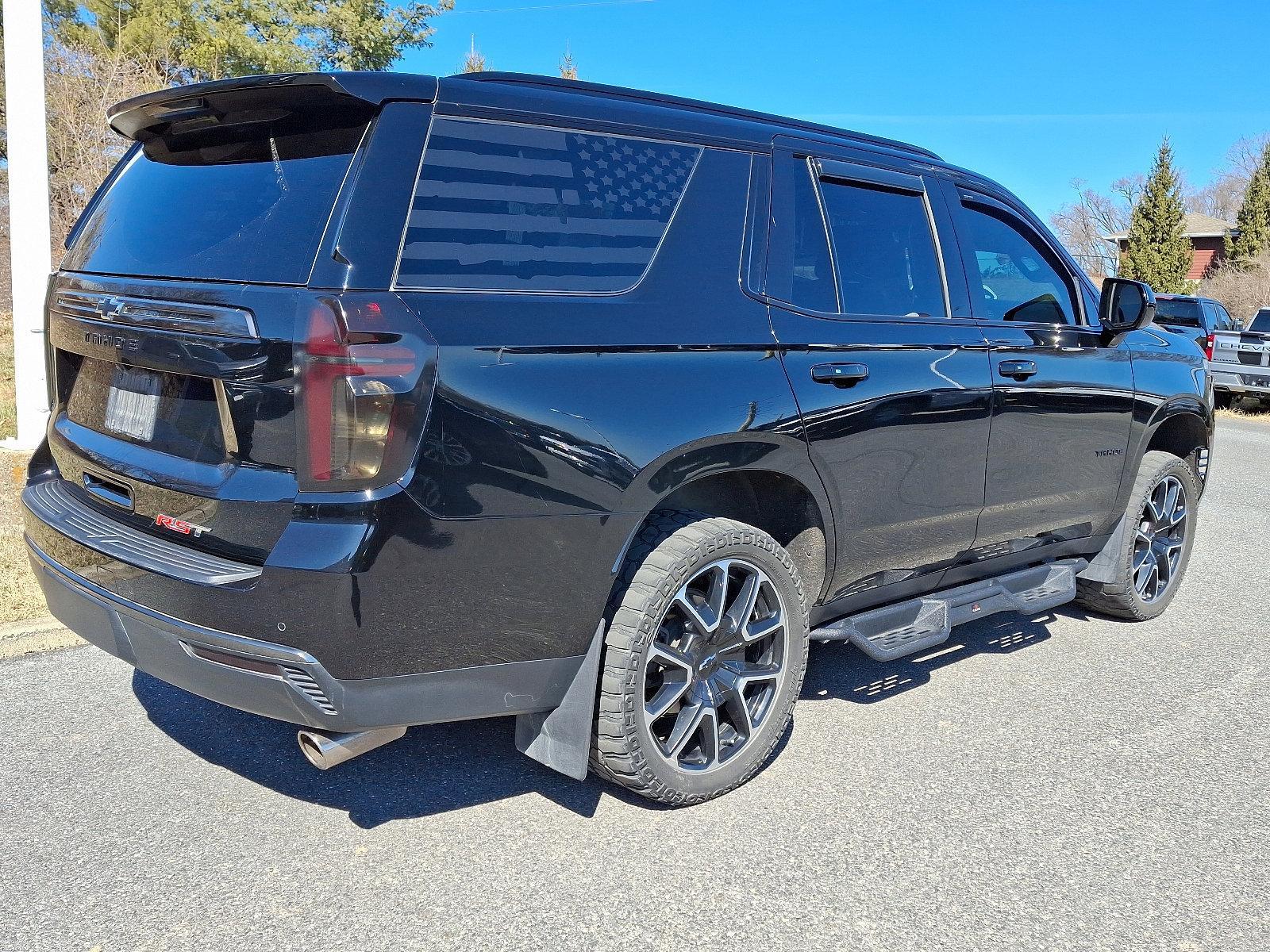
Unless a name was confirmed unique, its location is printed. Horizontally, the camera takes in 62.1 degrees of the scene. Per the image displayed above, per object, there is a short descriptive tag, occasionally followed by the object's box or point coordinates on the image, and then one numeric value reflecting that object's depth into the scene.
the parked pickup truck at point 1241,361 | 18.30
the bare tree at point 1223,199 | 65.25
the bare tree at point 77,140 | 13.45
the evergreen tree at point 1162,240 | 40.81
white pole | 7.42
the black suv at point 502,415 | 2.48
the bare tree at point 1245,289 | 34.78
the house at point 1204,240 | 55.97
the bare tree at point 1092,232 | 65.81
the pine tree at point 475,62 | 21.44
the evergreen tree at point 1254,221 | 44.69
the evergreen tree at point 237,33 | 19.17
